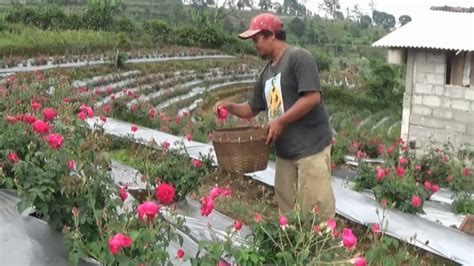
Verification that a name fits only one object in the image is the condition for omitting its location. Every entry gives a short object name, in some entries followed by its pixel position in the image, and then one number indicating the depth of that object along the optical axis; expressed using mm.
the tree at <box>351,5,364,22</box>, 73875
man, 3387
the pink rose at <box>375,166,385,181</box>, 4941
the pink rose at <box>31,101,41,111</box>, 4152
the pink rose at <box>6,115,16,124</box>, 3727
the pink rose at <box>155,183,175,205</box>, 2543
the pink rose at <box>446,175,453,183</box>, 6849
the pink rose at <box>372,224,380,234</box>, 2602
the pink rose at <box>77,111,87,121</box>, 3755
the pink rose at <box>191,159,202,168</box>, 4408
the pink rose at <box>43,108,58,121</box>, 3547
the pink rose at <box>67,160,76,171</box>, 2877
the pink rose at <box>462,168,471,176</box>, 6875
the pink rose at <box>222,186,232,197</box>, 2967
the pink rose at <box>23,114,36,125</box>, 3555
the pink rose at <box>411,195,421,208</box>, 4383
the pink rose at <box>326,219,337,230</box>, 2377
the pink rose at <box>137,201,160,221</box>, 2213
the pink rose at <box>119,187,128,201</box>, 2755
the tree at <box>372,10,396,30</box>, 82375
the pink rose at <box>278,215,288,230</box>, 2395
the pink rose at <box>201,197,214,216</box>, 2521
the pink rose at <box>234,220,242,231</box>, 2342
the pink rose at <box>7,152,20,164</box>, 3071
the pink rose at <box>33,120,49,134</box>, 3137
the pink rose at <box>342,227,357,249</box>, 2191
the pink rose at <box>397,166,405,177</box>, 5017
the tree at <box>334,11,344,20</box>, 66288
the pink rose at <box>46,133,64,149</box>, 2781
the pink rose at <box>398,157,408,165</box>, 6122
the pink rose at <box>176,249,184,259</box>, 2261
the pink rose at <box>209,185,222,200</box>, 2572
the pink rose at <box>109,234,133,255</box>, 2016
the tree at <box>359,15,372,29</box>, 75350
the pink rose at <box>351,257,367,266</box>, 2094
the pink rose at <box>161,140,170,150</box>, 4929
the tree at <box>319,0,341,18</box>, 63644
